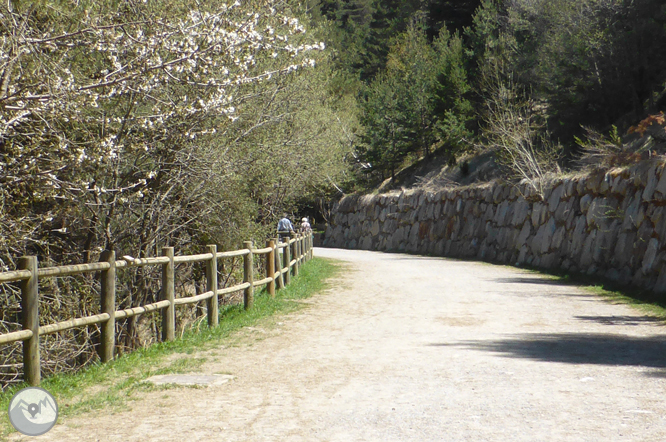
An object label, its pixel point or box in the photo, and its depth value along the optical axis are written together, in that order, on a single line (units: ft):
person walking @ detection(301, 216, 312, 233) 100.94
